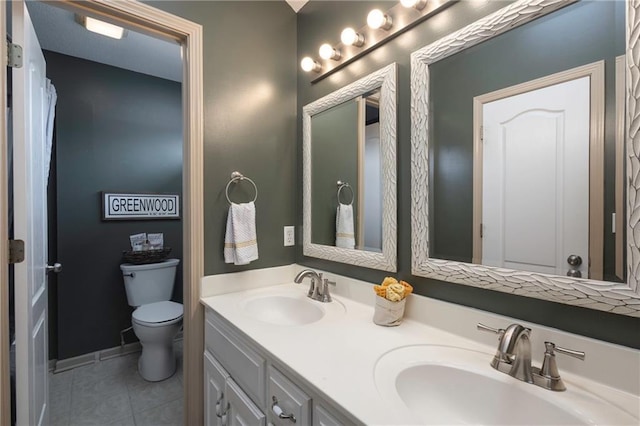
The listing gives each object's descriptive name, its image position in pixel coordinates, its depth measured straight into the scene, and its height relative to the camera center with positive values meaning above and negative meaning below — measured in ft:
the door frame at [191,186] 4.41 +0.37
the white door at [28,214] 3.52 -0.04
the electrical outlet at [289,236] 5.60 -0.50
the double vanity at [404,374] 2.13 -1.38
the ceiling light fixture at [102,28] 5.92 +3.80
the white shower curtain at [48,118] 5.17 +1.70
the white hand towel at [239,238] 4.69 -0.45
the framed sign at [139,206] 7.70 +0.13
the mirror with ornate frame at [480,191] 2.20 +0.08
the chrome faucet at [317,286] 4.50 -1.20
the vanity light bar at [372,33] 3.52 +2.45
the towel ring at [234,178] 4.90 +0.53
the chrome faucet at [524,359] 2.31 -1.24
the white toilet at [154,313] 6.65 -2.45
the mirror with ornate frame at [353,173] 3.96 +0.58
